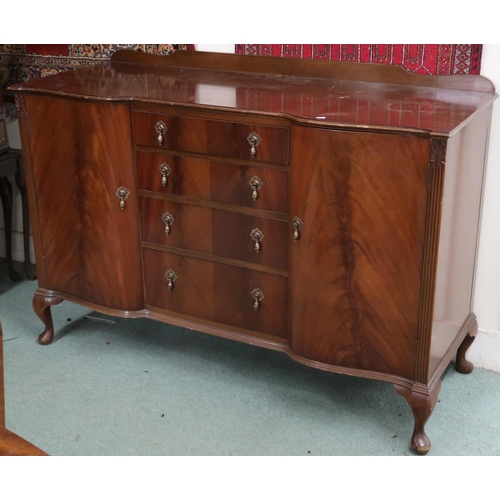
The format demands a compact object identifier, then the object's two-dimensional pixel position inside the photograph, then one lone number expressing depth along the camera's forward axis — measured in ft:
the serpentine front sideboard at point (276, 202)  7.36
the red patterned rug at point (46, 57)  10.52
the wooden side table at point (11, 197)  11.43
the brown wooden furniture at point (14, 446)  4.54
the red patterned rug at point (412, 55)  8.41
